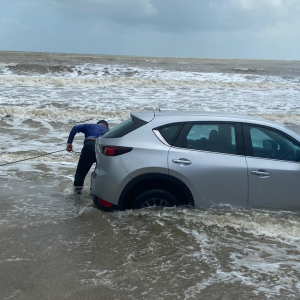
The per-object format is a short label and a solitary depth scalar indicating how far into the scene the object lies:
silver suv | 5.23
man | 6.77
